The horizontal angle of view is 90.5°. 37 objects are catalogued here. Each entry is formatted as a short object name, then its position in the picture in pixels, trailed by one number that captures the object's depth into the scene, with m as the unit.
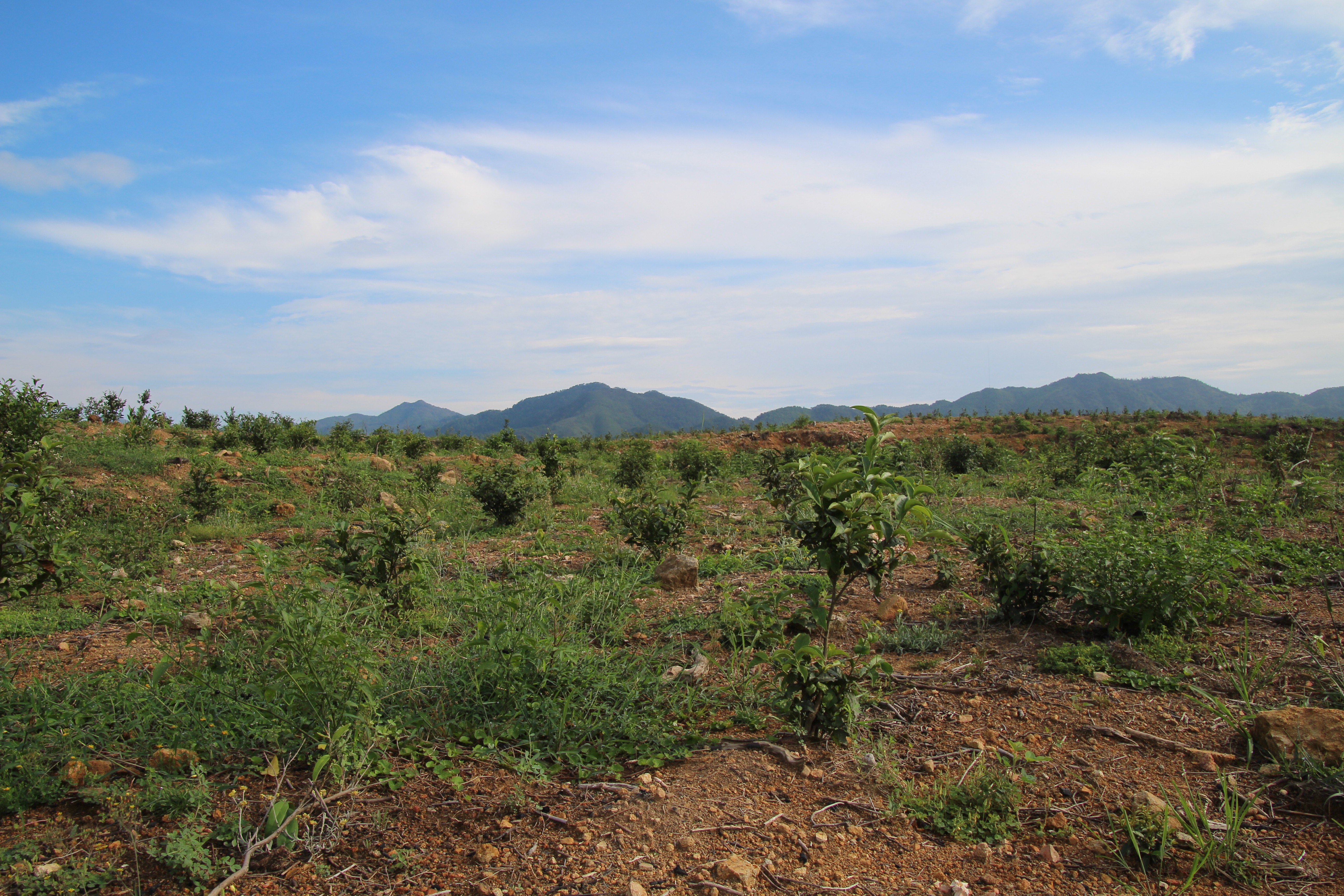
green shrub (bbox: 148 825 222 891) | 2.12
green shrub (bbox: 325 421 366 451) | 16.19
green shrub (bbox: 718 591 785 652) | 3.94
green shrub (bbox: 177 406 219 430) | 18.23
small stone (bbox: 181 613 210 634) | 4.30
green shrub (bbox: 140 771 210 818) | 2.38
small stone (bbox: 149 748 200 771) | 2.66
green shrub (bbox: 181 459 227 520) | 8.72
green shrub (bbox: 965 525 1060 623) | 4.45
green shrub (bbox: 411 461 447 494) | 11.12
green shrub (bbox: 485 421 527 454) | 18.55
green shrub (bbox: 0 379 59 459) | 5.33
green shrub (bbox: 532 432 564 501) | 10.86
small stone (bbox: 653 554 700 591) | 5.68
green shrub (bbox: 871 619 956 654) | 4.26
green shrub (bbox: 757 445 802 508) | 7.63
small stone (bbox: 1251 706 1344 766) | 2.64
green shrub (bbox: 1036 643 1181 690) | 3.49
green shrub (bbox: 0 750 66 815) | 2.42
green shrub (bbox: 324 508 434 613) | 4.66
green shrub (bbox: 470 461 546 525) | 8.70
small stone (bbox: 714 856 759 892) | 2.21
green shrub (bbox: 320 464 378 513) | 9.48
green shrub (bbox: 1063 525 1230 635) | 3.93
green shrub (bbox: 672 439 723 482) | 12.02
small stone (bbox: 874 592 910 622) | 4.84
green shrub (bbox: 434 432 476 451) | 19.14
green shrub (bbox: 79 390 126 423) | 16.17
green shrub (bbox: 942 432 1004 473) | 14.47
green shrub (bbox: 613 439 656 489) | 11.44
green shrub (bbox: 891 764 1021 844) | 2.46
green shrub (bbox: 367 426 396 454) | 16.27
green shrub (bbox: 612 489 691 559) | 6.47
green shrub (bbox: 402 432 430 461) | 16.78
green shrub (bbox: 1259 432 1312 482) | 10.63
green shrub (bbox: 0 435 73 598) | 3.42
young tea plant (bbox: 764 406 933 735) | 2.90
